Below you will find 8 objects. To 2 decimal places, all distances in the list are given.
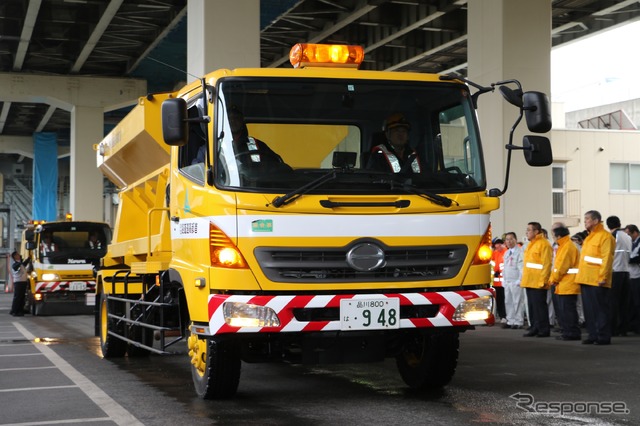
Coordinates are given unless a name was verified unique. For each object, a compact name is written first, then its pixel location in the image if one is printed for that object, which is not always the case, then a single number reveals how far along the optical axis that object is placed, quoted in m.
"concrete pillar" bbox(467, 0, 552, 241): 18.94
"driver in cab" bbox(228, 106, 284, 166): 7.84
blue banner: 45.44
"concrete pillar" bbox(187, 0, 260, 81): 17.39
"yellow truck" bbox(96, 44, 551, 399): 7.60
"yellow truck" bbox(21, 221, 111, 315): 24.27
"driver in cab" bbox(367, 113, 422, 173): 8.14
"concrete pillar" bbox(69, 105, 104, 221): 37.75
